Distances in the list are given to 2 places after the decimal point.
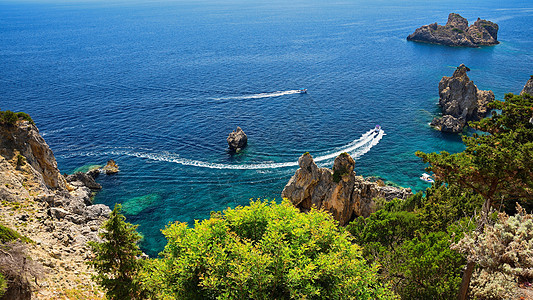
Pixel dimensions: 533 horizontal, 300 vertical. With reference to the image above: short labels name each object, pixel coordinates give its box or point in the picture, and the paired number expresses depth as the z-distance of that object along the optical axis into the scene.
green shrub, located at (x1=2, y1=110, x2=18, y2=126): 46.69
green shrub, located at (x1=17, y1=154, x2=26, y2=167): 44.14
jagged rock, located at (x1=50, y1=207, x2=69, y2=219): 39.09
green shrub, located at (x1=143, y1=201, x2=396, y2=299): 18.61
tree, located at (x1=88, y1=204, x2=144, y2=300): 23.47
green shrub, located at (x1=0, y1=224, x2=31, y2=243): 25.30
